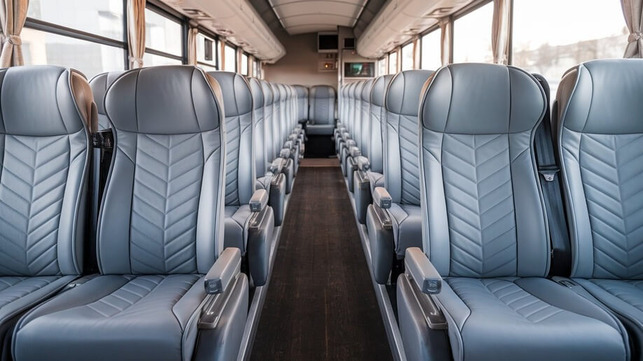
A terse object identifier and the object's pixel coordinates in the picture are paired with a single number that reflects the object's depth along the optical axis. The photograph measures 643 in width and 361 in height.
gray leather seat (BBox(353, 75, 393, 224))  3.64
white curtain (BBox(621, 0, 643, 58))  2.69
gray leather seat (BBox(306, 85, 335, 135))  9.91
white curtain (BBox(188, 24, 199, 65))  7.52
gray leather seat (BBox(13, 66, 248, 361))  1.92
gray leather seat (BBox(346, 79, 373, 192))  4.44
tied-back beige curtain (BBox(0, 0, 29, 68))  2.85
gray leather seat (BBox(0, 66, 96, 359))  1.90
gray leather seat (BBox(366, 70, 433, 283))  3.12
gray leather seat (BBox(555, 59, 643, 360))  1.89
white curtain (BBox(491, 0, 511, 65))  4.91
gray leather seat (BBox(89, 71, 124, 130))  2.97
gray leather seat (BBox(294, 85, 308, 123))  9.44
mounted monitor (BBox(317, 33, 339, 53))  14.84
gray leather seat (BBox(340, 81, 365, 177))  5.36
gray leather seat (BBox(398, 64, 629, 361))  1.92
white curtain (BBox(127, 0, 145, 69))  4.93
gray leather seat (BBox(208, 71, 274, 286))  2.99
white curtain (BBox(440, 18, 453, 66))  7.08
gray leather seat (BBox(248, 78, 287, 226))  3.68
